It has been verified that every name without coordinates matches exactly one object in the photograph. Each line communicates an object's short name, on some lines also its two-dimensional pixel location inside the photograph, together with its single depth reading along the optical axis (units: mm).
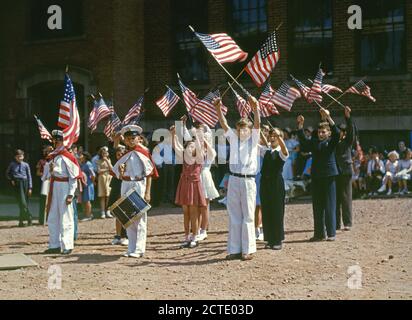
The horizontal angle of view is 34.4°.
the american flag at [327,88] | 15492
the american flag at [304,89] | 15702
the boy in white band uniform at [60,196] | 10539
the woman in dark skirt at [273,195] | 10281
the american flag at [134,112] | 14572
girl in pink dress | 10844
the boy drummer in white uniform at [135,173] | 9969
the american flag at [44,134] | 13227
